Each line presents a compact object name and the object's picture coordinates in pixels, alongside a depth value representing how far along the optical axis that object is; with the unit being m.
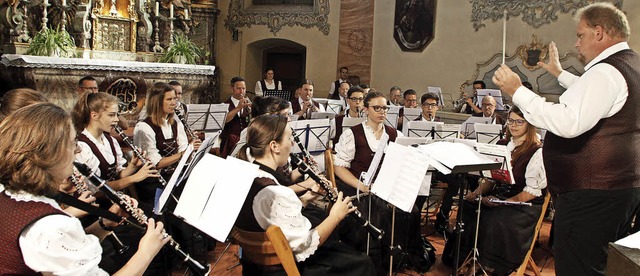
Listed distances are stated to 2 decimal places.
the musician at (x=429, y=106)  6.76
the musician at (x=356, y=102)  6.46
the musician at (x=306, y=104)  7.38
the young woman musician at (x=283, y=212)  2.69
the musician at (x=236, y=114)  6.85
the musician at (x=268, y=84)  11.62
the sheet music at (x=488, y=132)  5.40
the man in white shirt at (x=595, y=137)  2.48
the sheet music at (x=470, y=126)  6.46
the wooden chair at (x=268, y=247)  2.47
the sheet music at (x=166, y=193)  2.71
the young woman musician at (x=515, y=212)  4.06
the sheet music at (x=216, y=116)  6.12
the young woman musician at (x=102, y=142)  3.83
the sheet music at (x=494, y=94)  8.78
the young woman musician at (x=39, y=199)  1.64
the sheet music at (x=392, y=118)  6.71
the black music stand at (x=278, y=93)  10.18
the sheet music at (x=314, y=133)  5.08
